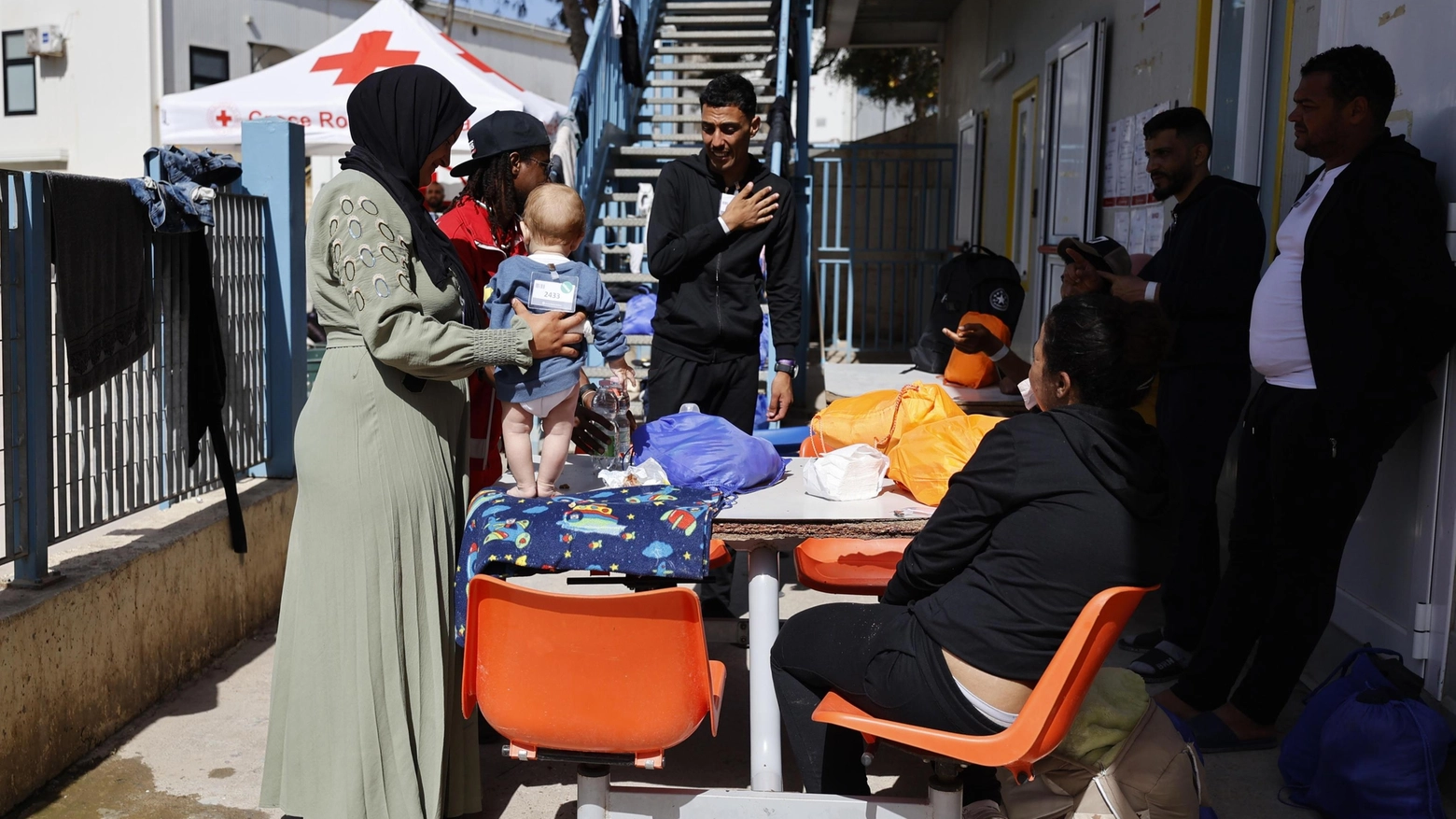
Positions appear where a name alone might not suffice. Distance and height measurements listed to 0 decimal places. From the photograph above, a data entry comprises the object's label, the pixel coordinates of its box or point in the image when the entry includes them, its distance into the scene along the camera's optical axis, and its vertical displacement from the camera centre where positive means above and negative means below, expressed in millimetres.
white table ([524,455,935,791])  2654 -632
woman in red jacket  3307 +127
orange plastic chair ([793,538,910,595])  3406 -904
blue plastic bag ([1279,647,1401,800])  3129 -1200
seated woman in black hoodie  2264 -550
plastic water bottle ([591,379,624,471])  3197 -424
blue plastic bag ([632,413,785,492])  2963 -509
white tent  9070 +1253
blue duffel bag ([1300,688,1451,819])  2875 -1214
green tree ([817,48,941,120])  22125 +3562
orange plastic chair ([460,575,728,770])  2199 -797
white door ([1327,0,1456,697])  3234 -651
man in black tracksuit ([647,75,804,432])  4152 -60
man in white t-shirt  3146 -269
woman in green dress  2615 -559
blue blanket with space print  2422 -596
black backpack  6387 -202
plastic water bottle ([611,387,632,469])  3125 -481
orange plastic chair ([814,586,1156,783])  2129 -845
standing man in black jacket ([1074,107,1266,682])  3850 -208
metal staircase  9203 +1441
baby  2916 -151
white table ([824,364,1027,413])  5293 -757
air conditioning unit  19422 +3286
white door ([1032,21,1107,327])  6766 +733
